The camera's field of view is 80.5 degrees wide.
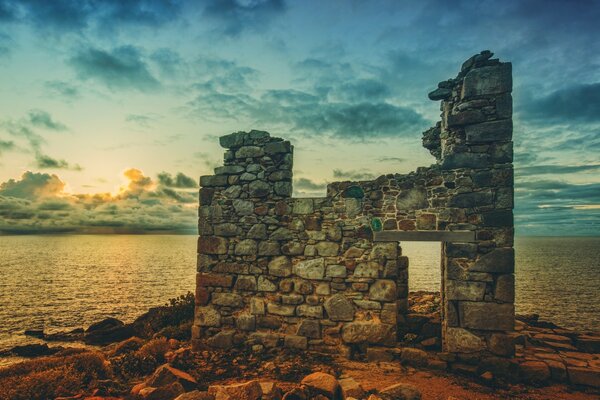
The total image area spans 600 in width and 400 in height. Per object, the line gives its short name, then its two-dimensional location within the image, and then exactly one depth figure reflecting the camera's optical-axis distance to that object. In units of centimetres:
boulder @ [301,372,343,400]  561
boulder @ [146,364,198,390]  620
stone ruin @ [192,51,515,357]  739
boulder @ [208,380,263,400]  527
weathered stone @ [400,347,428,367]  750
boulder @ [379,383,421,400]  554
